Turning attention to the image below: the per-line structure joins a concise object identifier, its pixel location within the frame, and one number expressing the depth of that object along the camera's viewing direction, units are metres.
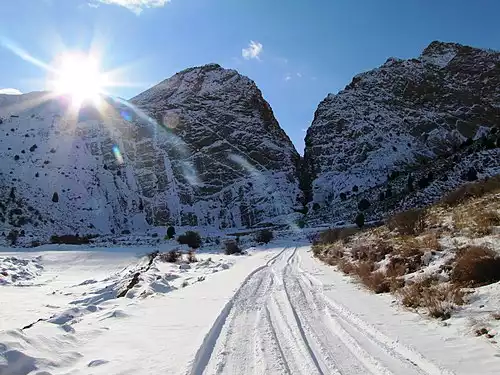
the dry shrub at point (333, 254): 17.19
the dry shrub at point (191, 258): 24.25
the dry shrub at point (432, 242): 9.49
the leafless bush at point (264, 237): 49.19
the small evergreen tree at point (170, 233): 58.12
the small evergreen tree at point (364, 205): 64.94
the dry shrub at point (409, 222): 13.35
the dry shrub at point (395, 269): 9.31
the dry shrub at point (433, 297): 6.30
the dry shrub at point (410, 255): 9.28
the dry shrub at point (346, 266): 13.00
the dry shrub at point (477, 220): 9.43
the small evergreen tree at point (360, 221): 44.84
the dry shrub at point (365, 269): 11.00
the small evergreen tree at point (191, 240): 45.03
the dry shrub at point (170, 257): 23.72
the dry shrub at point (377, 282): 9.09
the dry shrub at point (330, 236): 29.22
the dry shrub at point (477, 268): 6.93
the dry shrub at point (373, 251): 11.99
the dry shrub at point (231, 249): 35.26
